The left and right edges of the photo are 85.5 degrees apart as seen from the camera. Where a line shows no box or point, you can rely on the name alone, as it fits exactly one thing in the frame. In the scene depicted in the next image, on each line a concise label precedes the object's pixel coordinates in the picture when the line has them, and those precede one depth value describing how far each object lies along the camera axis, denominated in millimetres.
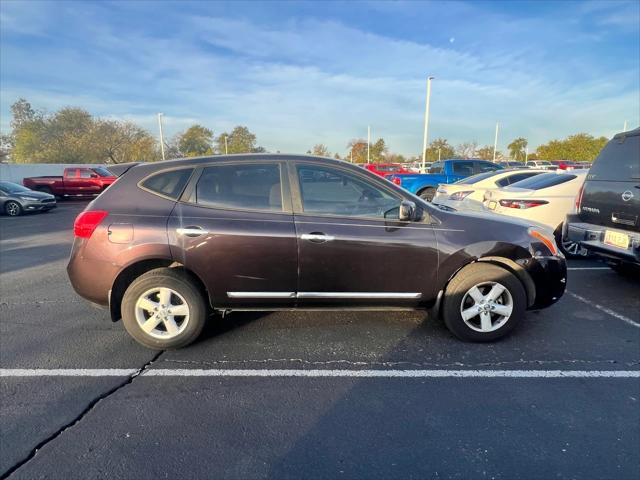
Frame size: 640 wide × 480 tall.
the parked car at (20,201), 12773
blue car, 12344
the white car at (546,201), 6062
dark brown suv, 3072
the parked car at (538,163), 33181
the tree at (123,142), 41250
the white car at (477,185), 7426
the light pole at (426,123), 24844
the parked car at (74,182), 17516
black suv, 4109
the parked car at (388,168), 22375
